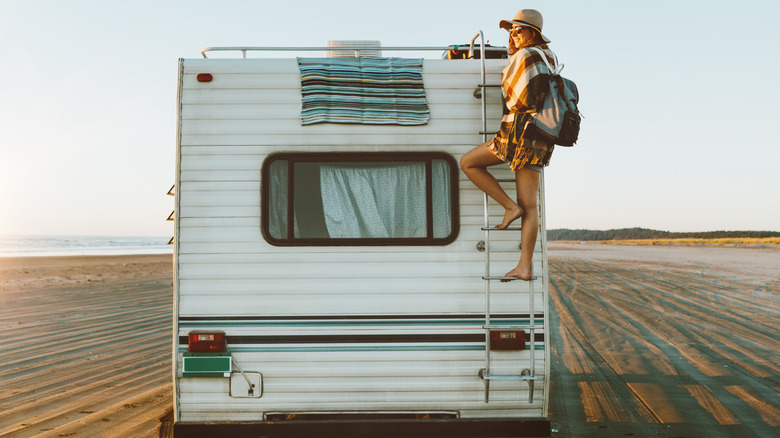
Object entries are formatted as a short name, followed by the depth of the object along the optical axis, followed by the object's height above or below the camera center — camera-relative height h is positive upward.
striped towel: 3.78 +0.99
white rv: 3.64 -0.31
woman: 3.47 +0.55
